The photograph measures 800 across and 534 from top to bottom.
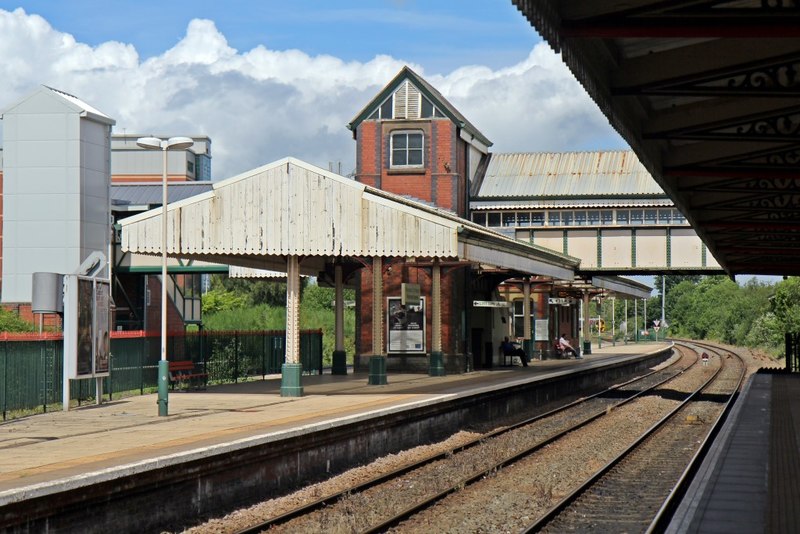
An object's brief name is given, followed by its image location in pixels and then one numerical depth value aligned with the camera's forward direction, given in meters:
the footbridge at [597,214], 44.50
